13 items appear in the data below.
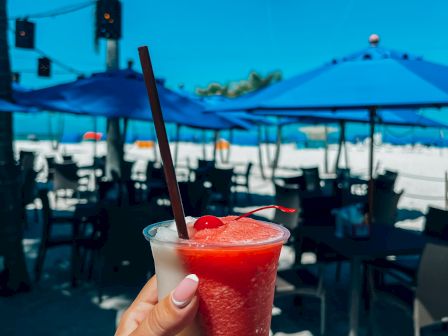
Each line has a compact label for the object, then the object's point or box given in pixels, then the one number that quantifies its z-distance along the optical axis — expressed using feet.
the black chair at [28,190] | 21.86
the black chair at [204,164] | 35.73
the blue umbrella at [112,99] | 16.52
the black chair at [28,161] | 31.09
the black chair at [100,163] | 36.05
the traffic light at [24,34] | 34.09
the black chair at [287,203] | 16.19
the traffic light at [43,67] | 35.78
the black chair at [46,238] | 15.30
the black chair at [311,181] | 27.74
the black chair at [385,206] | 18.15
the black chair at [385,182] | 23.79
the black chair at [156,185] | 24.86
